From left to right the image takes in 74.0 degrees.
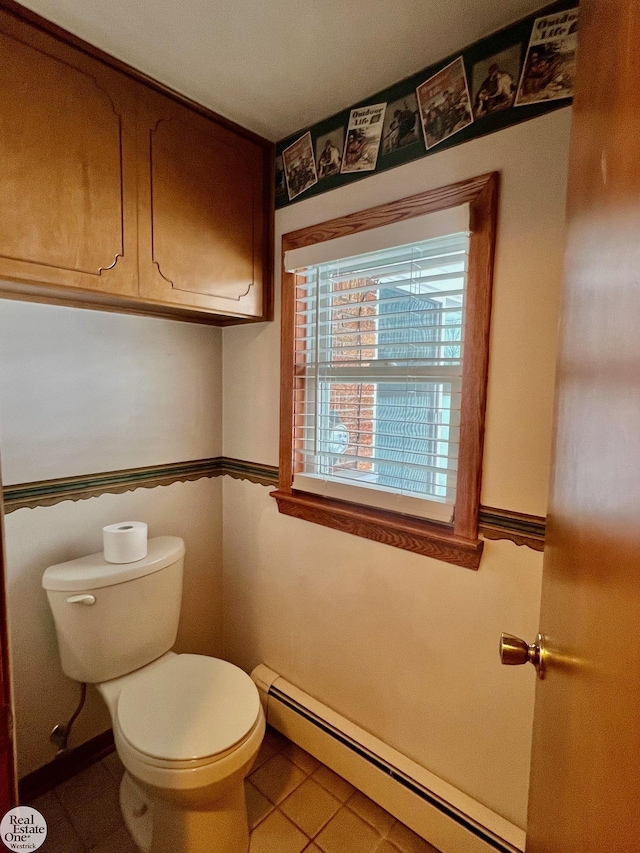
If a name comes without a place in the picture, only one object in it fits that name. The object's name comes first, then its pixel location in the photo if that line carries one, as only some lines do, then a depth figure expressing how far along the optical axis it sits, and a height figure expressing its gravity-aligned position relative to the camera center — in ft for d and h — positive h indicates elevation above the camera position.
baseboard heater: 3.84 -3.95
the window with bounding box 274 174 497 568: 3.83 +0.23
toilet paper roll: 4.59 -1.72
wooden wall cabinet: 3.41 +1.88
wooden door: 1.03 -0.26
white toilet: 3.60 -3.06
